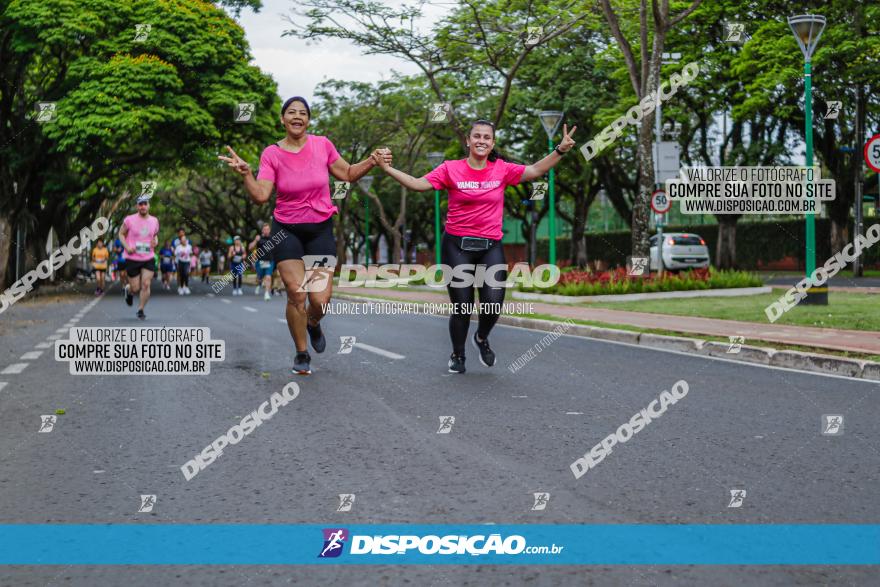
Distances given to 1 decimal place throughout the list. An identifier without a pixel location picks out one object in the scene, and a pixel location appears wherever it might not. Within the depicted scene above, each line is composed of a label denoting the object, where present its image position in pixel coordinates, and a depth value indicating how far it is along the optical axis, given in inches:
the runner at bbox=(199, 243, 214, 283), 1368.1
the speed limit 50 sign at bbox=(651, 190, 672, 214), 973.8
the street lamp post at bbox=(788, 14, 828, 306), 589.0
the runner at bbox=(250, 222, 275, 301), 931.3
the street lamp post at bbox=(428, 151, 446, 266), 1121.4
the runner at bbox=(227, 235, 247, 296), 956.3
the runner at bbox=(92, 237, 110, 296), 1119.0
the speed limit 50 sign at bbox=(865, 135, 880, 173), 423.2
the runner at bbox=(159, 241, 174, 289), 1178.6
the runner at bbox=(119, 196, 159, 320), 557.3
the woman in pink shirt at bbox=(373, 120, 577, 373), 305.1
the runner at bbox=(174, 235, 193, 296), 982.6
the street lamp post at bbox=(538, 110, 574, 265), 819.4
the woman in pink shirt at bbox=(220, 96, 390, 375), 293.3
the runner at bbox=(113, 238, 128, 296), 870.2
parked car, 1245.7
